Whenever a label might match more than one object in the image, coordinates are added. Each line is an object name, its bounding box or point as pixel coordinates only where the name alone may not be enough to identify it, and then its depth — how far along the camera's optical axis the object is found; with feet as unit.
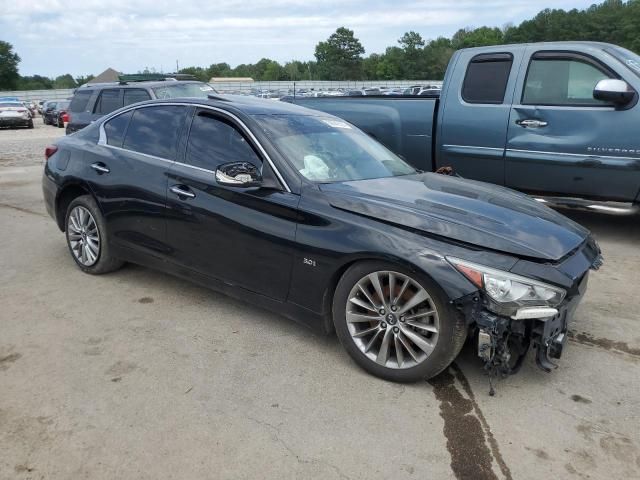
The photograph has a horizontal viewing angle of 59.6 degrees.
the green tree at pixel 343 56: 395.34
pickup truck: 18.83
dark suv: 32.99
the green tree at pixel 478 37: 378.53
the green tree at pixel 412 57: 344.47
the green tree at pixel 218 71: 402.85
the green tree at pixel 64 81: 378.47
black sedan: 9.66
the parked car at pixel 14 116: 92.84
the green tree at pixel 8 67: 289.33
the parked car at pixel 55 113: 95.80
